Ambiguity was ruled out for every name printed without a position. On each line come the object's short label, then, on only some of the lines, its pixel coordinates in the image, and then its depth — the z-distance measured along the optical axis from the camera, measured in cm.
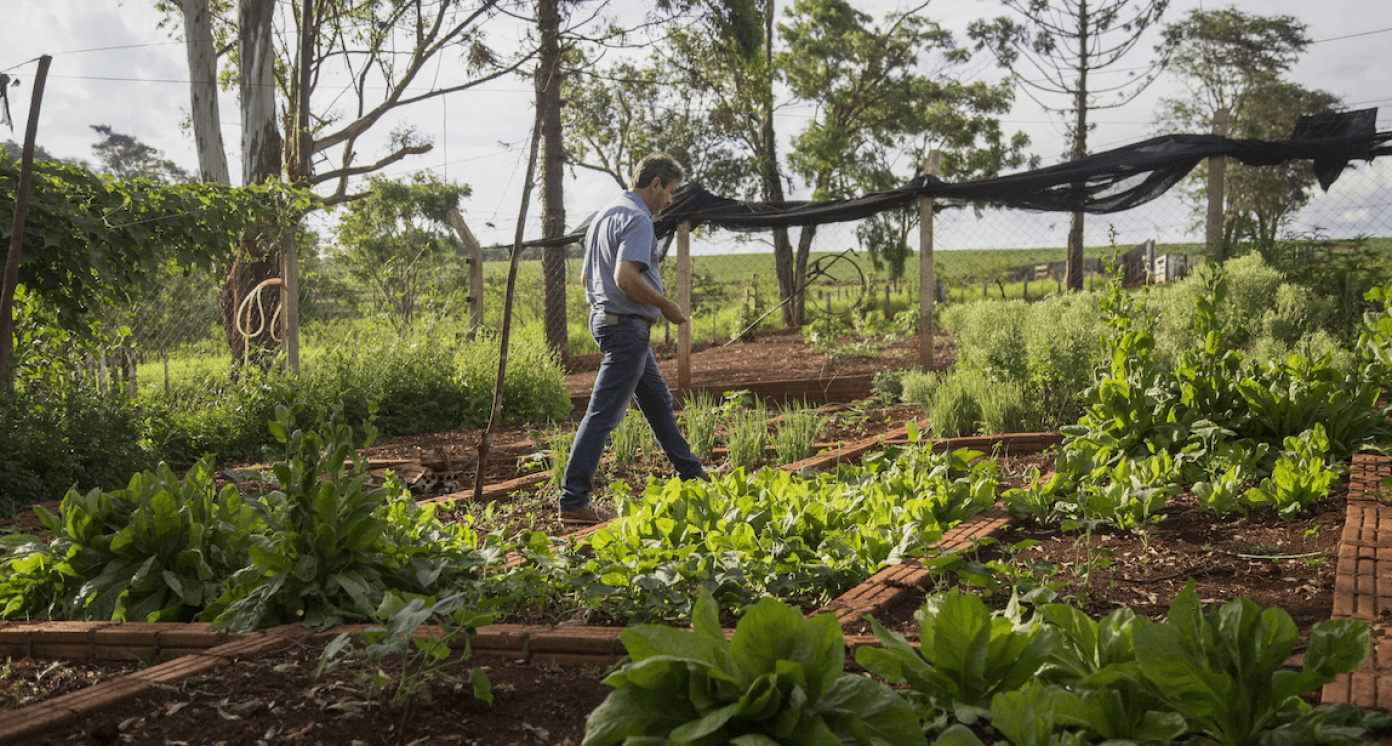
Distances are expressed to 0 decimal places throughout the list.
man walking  338
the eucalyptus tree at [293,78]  843
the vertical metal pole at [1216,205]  652
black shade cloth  621
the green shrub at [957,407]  461
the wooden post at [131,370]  688
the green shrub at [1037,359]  473
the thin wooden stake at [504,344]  349
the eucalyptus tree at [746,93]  1536
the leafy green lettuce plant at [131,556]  211
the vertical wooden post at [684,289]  800
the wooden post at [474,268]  842
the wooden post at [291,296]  629
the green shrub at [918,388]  568
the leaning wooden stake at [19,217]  350
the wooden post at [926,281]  749
